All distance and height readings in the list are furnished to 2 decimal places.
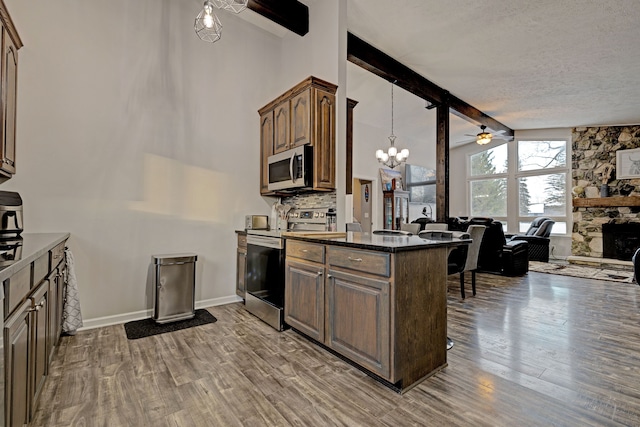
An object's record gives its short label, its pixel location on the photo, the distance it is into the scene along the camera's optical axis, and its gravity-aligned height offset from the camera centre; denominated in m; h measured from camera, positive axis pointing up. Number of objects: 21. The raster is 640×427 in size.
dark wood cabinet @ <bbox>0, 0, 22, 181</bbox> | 2.13 +0.95
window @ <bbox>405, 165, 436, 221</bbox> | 9.34 +1.01
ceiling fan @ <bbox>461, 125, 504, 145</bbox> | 6.45 +1.75
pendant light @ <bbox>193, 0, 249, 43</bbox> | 2.15 +1.53
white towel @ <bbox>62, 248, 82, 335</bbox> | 2.61 -0.79
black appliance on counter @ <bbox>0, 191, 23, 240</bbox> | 1.98 +0.00
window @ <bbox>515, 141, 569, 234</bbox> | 7.70 +0.96
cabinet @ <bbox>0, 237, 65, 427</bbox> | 1.09 -0.55
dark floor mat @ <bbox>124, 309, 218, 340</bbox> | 2.73 -1.09
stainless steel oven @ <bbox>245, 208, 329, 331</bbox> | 2.80 -0.56
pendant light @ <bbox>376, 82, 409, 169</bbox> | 6.31 +1.31
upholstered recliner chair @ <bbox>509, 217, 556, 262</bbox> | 7.03 -0.58
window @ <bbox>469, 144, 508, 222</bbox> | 8.78 +1.05
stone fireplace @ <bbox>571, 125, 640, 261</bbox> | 6.45 +0.55
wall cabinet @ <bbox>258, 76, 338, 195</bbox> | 3.13 +1.03
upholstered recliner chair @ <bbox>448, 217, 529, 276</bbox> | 5.32 -0.68
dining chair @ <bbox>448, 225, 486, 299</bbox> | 3.75 -0.56
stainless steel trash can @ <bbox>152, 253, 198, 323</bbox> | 2.98 -0.74
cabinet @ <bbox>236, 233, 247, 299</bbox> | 3.62 -0.62
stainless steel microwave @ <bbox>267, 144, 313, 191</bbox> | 3.14 +0.53
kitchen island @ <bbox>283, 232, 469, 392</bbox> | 1.75 -0.57
